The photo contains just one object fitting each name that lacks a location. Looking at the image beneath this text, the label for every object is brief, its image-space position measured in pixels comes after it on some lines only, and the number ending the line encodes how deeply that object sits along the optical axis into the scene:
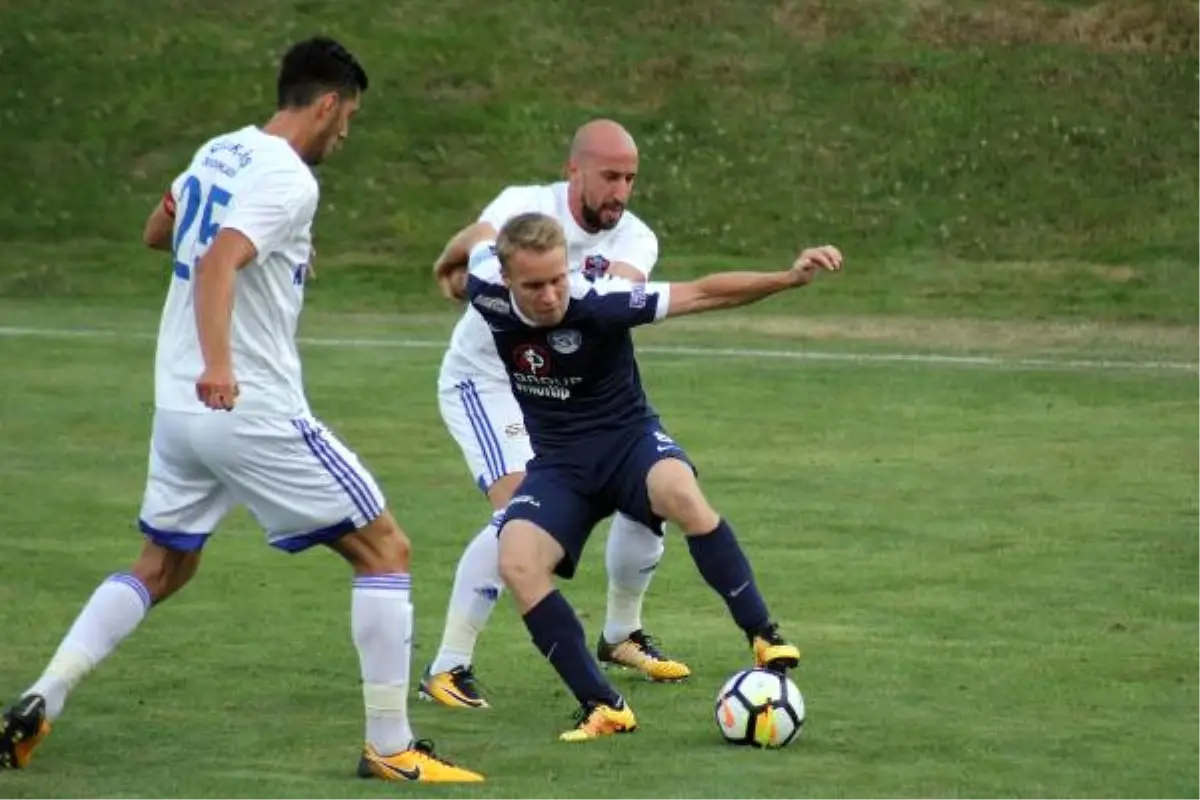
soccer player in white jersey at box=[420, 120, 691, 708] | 18.58
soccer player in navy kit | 16.80
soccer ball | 16.47
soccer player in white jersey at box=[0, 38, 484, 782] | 15.48
